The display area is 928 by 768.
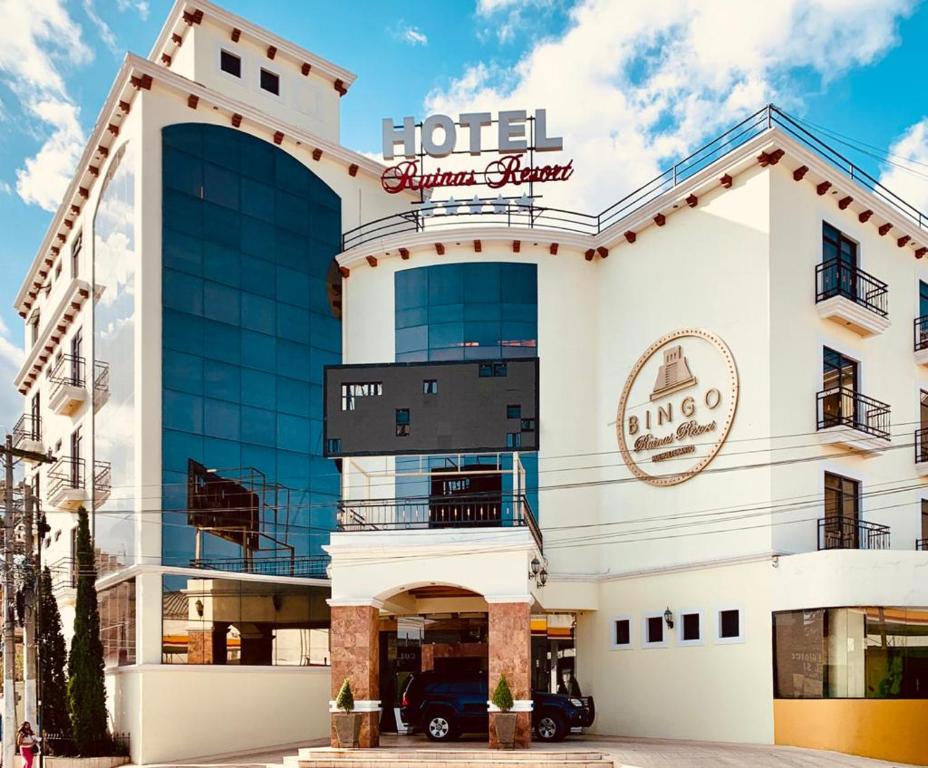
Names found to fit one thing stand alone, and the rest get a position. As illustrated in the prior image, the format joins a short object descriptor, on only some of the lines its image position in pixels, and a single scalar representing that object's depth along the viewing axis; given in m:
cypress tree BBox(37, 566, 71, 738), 29.14
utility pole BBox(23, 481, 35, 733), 27.69
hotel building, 25.03
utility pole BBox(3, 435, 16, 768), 26.56
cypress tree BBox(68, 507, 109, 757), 27.64
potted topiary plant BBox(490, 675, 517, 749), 22.38
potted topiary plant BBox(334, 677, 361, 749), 22.62
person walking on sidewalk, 25.36
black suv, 25.36
